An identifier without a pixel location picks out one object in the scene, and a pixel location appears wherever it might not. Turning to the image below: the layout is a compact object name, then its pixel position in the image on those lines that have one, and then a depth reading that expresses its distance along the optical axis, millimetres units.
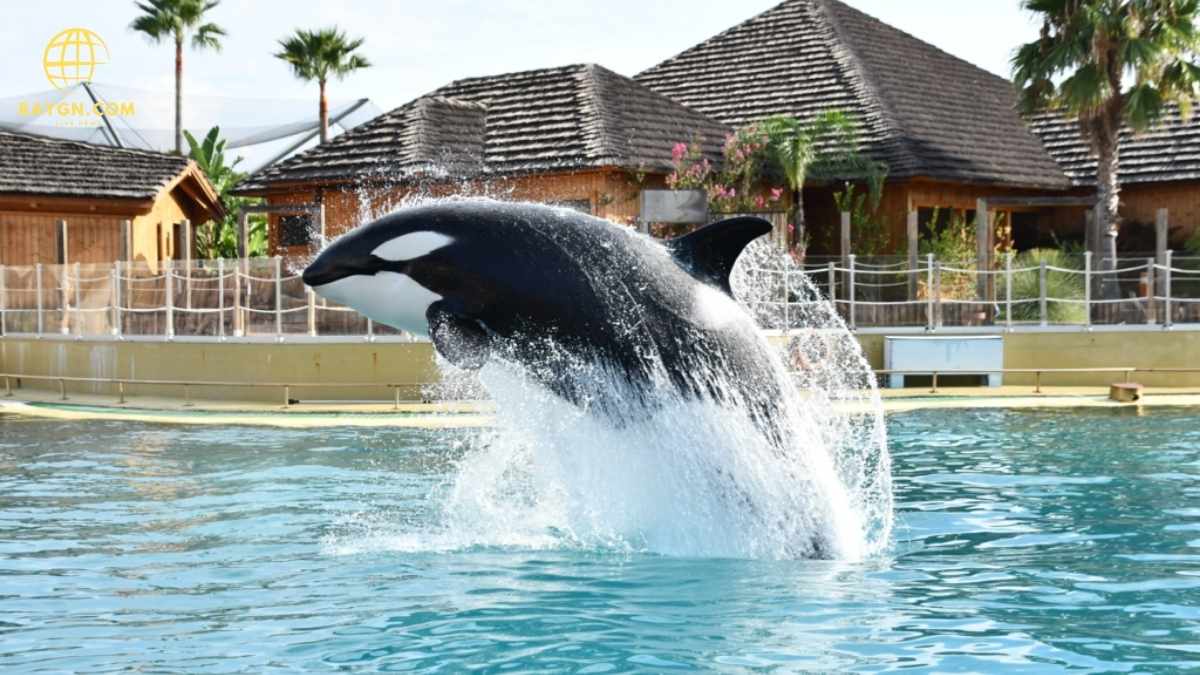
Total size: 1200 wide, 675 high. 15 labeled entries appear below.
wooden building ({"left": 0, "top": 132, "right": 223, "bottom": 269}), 28250
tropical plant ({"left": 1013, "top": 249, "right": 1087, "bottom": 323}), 20234
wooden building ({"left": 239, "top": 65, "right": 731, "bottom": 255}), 23172
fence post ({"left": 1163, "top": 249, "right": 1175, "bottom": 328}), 19641
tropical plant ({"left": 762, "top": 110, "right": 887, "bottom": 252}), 23547
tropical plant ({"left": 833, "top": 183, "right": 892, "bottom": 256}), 24688
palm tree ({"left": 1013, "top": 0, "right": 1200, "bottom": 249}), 22453
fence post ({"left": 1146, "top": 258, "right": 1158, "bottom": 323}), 19797
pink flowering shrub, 22969
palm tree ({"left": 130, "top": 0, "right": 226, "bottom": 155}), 46688
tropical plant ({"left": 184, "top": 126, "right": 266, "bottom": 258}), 36719
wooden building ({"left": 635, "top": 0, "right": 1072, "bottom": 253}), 25406
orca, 6746
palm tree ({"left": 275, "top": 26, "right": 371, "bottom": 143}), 43062
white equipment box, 19250
